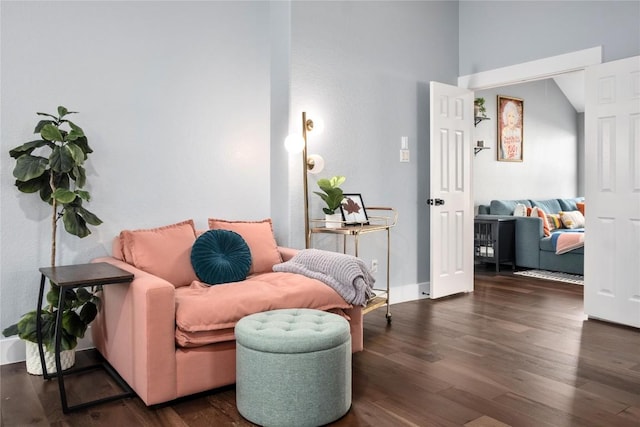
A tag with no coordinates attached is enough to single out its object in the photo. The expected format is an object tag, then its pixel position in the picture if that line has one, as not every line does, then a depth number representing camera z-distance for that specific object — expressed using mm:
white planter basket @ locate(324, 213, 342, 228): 3756
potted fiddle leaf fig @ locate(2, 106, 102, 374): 2678
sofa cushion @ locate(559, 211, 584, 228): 6762
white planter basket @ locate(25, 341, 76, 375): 2725
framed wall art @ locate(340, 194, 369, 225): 3842
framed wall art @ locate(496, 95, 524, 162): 7332
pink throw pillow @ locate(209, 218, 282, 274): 3359
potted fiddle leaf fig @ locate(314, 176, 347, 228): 3658
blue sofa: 5941
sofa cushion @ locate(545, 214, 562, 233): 6684
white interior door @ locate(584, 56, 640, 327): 3658
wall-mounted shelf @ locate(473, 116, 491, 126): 6844
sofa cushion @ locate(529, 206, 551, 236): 6305
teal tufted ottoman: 2096
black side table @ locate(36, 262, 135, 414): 2271
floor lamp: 3686
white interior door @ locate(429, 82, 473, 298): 4559
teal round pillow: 3021
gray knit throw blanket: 2926
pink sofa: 2305
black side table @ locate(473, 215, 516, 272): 6266
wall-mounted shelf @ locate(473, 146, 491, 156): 6975
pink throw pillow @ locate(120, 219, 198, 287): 2924
